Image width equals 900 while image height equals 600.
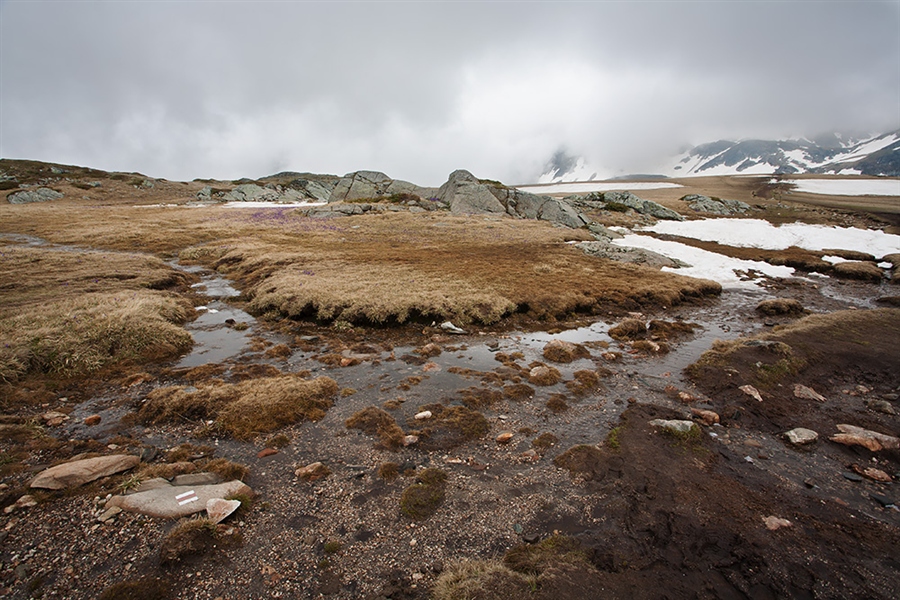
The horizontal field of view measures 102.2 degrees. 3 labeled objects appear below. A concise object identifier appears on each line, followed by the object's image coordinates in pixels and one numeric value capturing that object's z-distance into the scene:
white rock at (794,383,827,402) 13.23
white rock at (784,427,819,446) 10.70
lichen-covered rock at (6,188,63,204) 87.19
